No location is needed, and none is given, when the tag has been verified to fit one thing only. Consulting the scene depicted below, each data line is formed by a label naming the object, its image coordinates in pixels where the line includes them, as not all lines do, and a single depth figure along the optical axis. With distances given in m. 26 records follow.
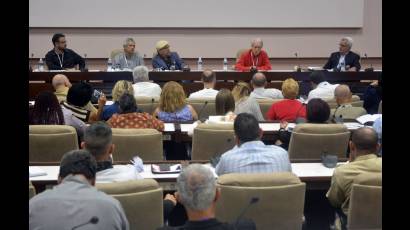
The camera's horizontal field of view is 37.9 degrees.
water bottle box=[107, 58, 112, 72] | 9.87
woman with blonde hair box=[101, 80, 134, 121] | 6.48
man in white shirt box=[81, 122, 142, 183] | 3.54
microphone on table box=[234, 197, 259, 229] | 3.06
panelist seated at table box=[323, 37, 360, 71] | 10.16
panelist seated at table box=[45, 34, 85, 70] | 9.74
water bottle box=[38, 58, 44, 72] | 9.62
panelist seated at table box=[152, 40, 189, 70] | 9.95
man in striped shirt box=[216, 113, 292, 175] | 3.86
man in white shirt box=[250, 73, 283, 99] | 7.63
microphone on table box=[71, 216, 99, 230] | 2.71
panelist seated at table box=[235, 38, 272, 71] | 10.12
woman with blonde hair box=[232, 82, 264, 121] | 6.36
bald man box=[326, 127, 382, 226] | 3.69
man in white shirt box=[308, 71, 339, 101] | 7.63
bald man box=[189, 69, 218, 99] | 7.58
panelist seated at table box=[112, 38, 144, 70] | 10.02
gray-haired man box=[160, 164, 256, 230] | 2.62
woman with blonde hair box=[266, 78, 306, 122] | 6.46
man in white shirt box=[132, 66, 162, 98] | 7.73
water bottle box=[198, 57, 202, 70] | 11.04
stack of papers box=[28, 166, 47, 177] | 4.02
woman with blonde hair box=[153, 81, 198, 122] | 6.30
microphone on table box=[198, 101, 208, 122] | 6.98
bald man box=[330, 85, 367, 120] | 6.33
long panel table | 9.27
